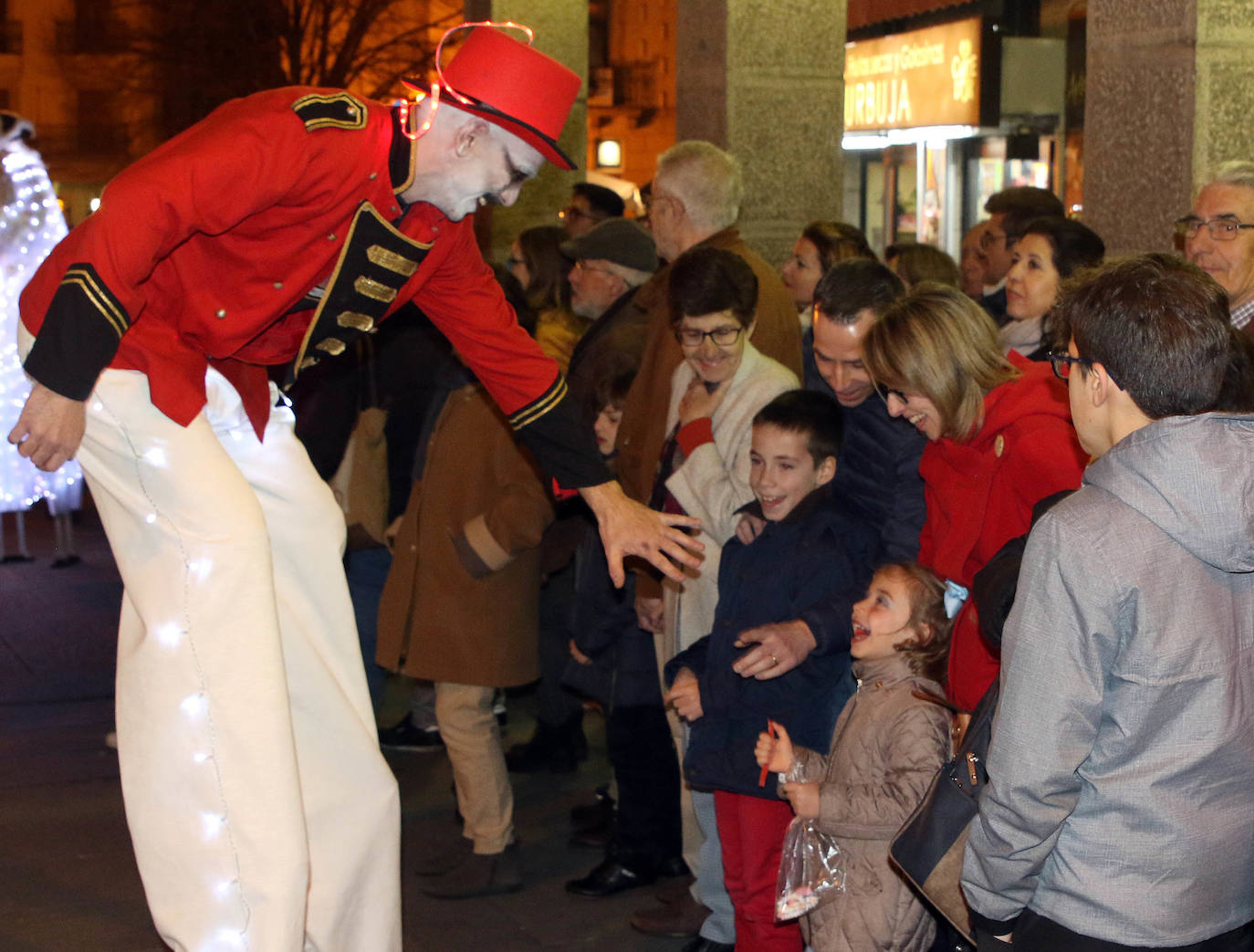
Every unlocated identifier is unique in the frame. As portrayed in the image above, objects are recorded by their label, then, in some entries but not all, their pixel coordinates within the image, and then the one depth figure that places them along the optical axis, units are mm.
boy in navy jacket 3867
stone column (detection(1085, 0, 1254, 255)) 4508
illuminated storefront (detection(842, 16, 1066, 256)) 11516
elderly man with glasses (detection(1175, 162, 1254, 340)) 4152
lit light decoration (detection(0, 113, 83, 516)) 8328
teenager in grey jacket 2359
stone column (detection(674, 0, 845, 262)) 6949
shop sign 11492
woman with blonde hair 3328
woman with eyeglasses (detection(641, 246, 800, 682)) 4254
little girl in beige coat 3367
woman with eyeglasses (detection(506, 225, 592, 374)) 6078
